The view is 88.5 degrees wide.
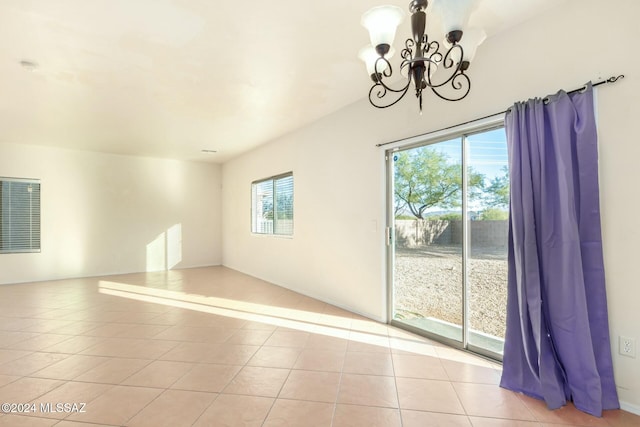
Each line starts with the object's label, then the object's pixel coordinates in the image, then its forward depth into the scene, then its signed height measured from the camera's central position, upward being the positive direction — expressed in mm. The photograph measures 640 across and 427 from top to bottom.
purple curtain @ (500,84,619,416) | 1981 -314
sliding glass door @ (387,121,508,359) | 2707 -215
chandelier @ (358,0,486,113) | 1464 +890
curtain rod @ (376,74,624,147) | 1969 +786
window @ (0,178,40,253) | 5875 -1
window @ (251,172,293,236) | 5617 +176
